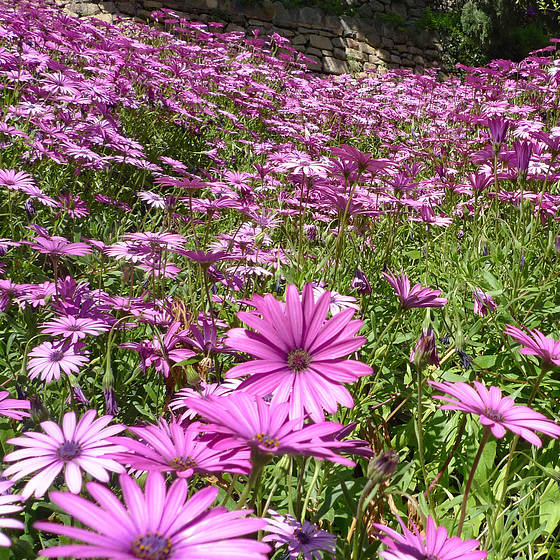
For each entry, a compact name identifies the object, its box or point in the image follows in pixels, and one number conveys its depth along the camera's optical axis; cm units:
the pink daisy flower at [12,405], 39
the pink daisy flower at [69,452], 33
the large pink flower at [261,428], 29
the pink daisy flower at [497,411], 35
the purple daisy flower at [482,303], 70
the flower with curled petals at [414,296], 51
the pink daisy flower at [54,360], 51
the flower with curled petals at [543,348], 45
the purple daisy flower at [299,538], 38
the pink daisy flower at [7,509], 26
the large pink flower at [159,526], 24
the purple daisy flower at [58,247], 58
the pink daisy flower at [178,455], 30
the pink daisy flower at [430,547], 32
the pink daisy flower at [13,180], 80
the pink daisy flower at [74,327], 53
